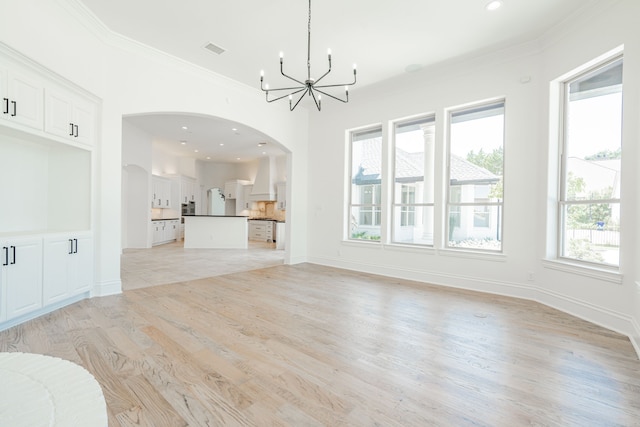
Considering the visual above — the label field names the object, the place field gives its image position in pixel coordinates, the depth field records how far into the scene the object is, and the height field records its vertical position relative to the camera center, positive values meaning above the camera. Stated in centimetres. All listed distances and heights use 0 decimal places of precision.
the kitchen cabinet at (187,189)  1135 +76
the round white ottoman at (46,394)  80 -56
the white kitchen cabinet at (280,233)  980 -74
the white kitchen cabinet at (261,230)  1145 -77
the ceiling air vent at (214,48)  422 +230
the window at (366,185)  600 +55
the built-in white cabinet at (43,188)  290 +23
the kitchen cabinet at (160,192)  965 +55
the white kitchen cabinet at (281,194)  1161 +64
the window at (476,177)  456 +58
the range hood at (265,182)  1167 +111
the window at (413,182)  529 +57
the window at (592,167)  329 +57
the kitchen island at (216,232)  926 -69
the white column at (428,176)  525 +65
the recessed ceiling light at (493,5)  332 +233
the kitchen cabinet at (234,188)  1256 +91
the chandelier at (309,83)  326 +140
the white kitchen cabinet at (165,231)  962 -75
